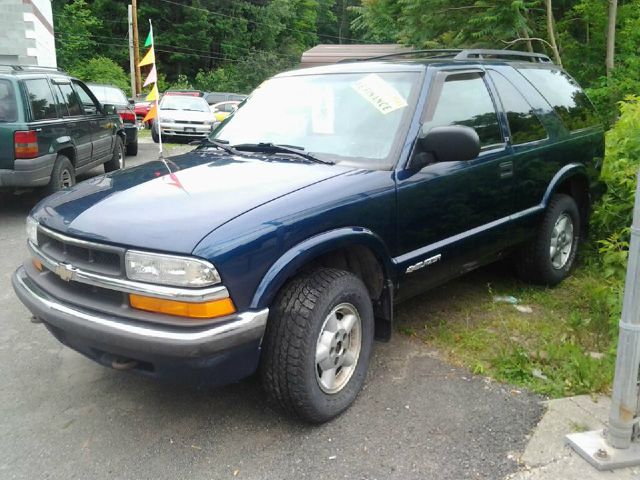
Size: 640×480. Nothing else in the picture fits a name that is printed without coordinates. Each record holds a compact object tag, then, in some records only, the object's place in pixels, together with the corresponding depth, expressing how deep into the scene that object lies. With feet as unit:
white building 57.72
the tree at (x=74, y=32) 120.47
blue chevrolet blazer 8.61
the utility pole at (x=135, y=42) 96.48
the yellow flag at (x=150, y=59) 40.34
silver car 60.03
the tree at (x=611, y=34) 29.07
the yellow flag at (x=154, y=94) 39.60
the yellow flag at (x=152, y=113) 41.70
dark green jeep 23.24
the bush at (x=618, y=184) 13.61
